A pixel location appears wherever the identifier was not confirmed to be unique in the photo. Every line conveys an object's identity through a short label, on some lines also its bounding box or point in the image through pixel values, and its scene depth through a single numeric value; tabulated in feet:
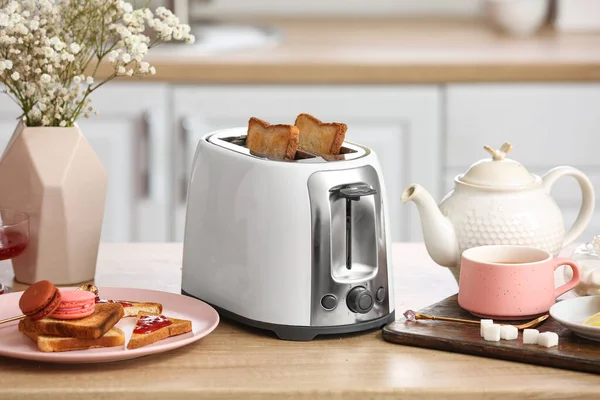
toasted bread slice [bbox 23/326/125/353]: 5.84
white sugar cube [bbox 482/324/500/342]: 5.97
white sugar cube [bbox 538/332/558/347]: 5.89
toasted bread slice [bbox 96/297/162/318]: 6.19
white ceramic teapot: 6.43
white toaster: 6.01
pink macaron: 5.94
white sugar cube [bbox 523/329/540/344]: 5.93
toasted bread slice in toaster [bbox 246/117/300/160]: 6.23
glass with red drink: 6.54
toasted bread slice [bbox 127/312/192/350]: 5.88
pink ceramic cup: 6.10
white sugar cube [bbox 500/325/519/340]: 5.98
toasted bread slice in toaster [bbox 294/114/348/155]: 6.35
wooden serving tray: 5.82
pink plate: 5.81
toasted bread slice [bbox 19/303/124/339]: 5.87
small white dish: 6.07
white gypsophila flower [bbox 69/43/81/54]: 6.37
